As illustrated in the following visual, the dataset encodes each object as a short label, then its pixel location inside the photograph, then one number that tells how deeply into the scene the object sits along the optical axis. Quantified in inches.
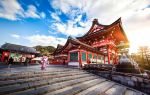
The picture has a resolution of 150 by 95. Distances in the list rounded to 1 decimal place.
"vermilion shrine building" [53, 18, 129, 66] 386.9
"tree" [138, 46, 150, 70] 631.4
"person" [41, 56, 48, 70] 278.5
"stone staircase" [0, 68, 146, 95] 124.9
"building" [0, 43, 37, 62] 707.5
